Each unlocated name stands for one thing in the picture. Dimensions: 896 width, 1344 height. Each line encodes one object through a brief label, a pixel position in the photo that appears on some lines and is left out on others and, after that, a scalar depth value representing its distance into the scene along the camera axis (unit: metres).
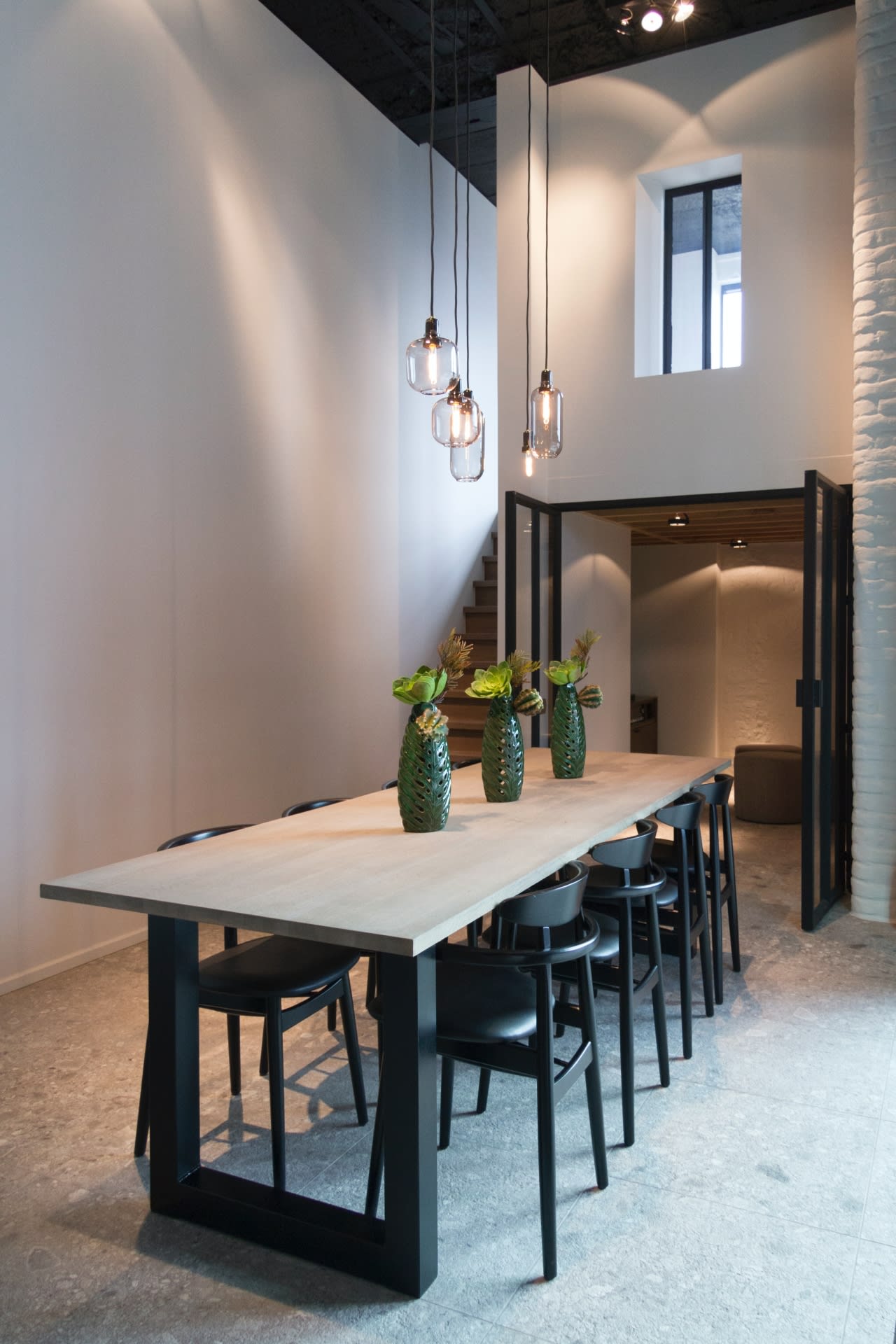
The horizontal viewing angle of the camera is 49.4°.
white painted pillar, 4.62
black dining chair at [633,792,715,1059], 3.23
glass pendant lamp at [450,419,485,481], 3.75
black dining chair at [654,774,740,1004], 3.65
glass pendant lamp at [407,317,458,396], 3.19
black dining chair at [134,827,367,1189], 2.39
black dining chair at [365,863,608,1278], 2.12
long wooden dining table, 1.99
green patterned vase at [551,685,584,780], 3.85
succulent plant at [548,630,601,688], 3.80
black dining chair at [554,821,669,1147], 2.67
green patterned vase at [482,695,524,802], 3.31
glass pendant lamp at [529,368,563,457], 3.68
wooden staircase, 6.80
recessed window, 5.78
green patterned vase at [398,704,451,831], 2.79
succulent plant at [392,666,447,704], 2.79
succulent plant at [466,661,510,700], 3.22
